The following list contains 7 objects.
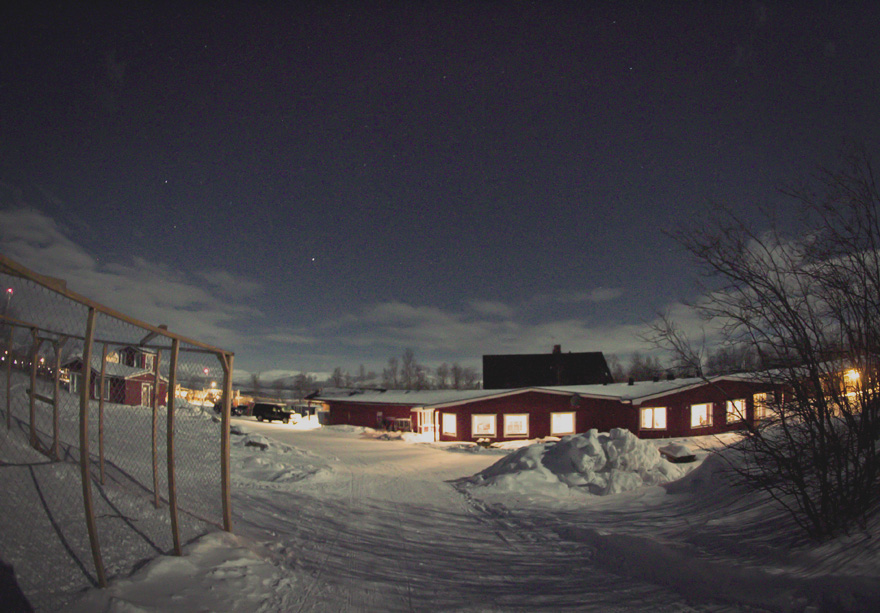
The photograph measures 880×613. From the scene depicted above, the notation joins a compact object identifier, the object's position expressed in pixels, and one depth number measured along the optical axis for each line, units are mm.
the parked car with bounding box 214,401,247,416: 47962
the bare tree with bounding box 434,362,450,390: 126812
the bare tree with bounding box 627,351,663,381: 81838
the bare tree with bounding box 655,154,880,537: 5152
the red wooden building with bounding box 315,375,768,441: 25953
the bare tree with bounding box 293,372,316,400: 102238
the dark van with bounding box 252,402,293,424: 43156
